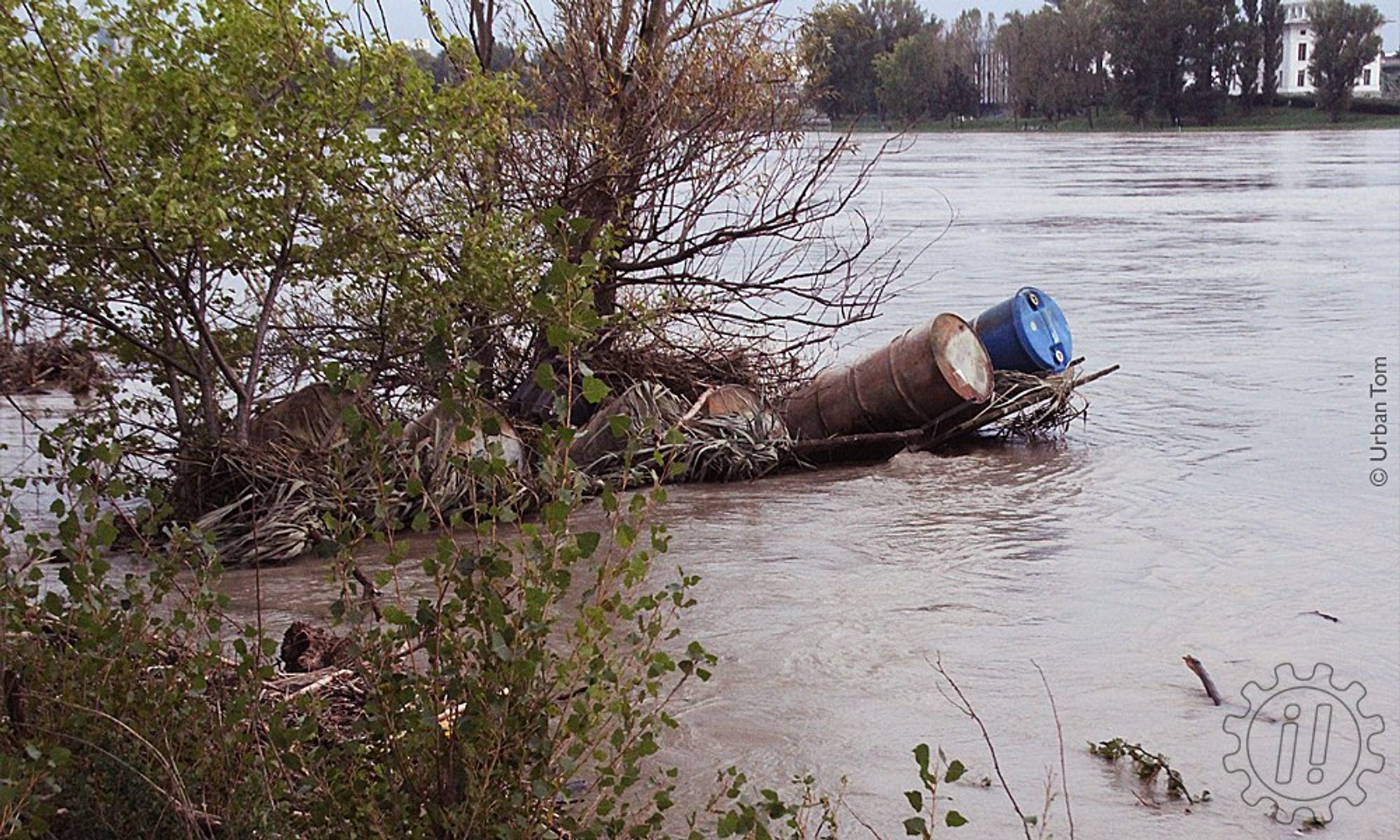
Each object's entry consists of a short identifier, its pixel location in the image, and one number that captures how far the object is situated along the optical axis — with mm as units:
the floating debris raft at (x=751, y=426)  8578
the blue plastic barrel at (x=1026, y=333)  11297
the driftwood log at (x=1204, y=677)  6293
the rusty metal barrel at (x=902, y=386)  10750
